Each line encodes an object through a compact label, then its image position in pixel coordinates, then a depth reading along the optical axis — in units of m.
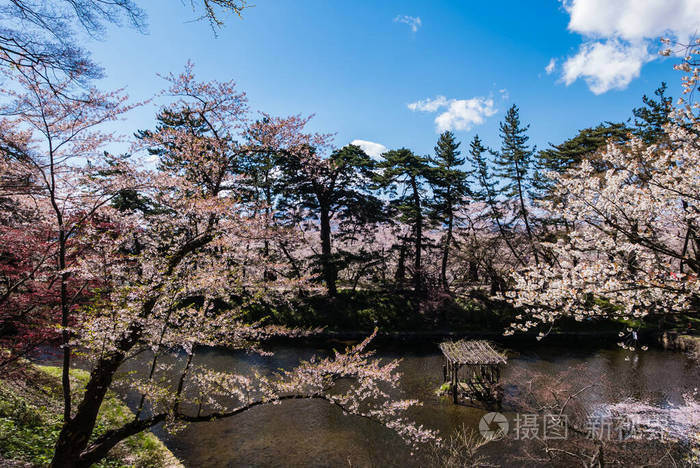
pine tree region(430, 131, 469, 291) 20.06
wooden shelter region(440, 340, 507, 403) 10.35
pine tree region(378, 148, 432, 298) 19.61
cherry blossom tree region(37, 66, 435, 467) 4.75
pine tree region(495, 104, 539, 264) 19.36
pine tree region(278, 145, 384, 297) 18.97
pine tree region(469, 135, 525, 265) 19.75
